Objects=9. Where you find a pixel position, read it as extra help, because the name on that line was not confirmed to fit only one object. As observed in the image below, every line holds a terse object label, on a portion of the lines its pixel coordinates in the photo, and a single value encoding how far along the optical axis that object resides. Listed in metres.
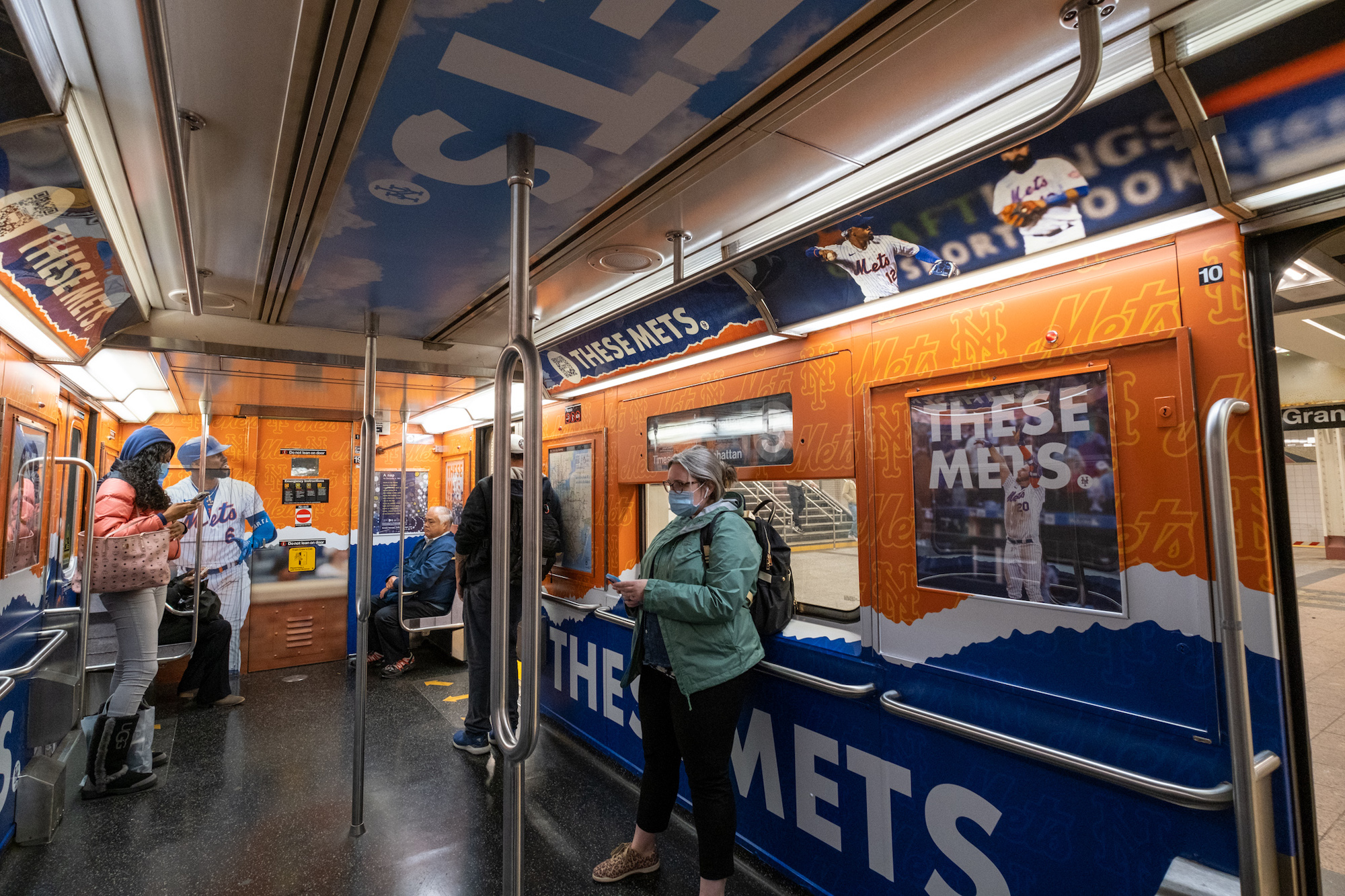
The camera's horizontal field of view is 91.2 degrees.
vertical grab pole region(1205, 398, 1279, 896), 1.44
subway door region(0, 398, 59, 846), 2.87
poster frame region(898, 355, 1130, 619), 1.86
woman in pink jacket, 3.62
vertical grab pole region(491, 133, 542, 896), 1.50
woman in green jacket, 2.47
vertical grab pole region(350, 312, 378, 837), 3.02
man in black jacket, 4.07
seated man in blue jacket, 5.93
